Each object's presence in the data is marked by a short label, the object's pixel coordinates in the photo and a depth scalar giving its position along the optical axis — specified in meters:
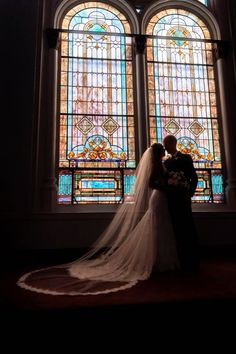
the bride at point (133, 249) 2.81
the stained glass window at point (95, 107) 4.82
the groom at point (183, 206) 3.24
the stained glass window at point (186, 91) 5.13
